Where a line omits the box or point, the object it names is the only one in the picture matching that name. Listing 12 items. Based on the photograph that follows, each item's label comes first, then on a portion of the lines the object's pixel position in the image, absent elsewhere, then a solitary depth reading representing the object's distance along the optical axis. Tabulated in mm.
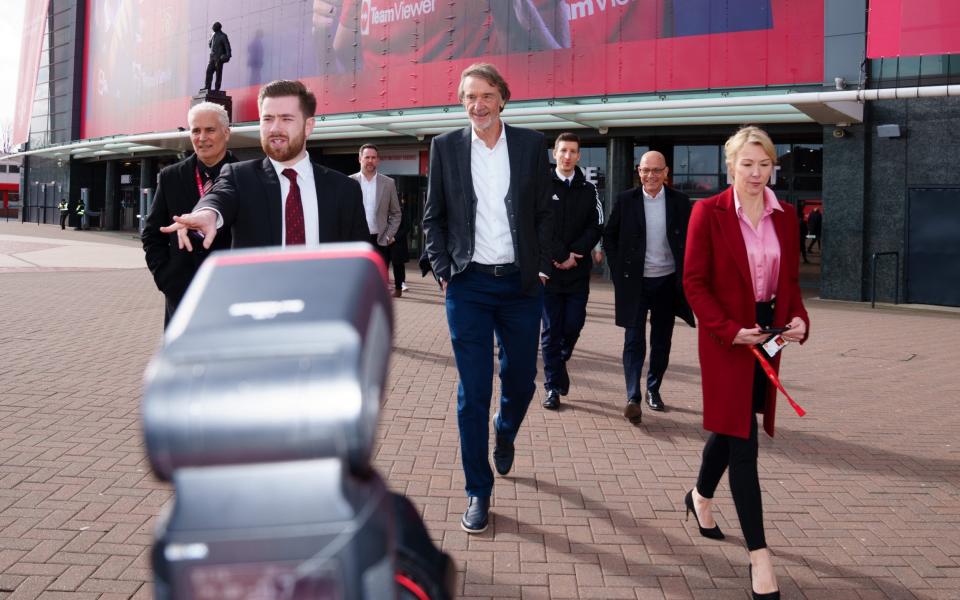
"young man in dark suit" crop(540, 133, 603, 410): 6258
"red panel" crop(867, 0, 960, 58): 13562
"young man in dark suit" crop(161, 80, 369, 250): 2580
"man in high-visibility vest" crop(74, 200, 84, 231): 38188
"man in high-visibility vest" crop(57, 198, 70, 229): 39094
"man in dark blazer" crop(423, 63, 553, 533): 3713
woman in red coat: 3193
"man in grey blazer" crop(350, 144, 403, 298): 9383
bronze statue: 26562
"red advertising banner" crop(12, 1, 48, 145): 44781
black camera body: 1105
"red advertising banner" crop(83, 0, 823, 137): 16344
